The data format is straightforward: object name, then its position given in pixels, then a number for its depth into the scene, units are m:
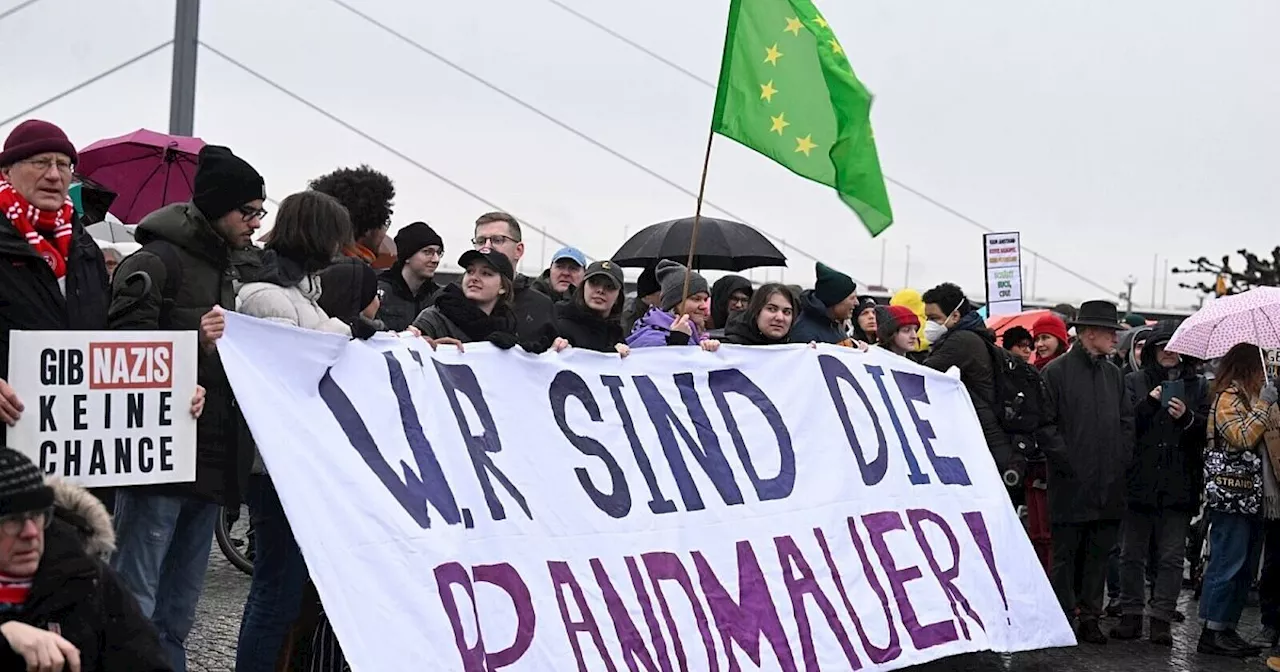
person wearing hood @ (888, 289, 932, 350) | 11.13
